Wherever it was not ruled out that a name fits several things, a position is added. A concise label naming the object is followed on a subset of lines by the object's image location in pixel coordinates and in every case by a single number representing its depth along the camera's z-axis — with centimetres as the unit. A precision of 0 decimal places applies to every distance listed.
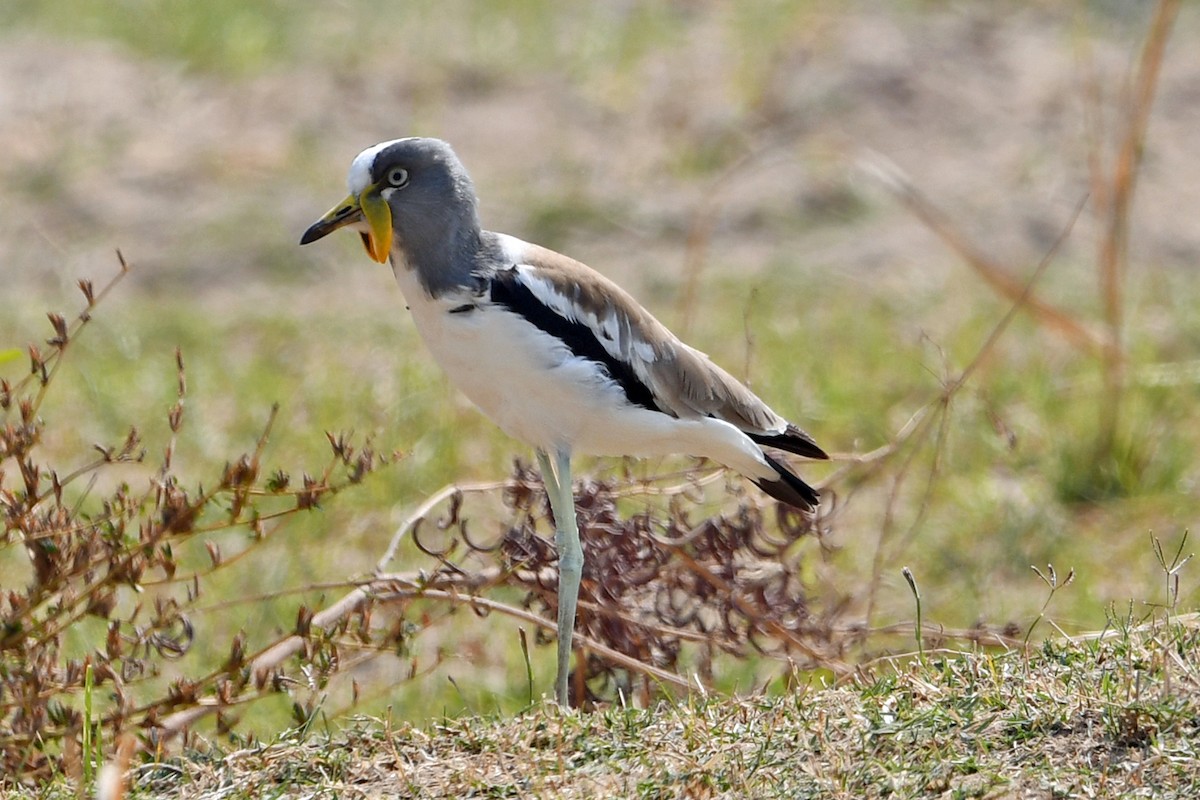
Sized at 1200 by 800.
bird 834
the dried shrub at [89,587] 791
